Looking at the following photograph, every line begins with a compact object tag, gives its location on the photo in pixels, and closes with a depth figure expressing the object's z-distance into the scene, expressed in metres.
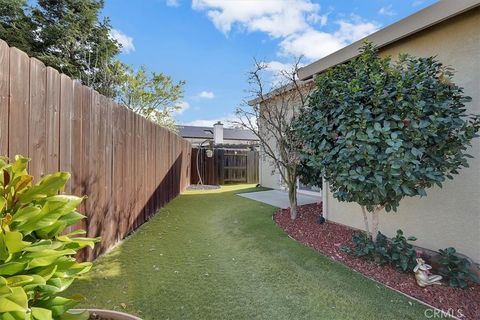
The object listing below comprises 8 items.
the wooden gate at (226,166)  13.27
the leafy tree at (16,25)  13.61
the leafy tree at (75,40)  13.84
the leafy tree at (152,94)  14.60
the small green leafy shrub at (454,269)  3.16
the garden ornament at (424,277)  3.09
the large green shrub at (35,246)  1.18
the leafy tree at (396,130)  3.11
